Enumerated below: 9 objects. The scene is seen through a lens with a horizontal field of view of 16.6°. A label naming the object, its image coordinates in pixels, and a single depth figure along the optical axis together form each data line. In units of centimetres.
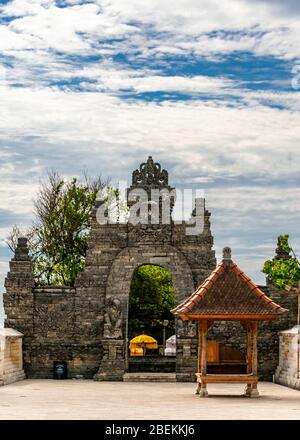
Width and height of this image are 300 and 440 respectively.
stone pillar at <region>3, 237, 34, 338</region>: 3438
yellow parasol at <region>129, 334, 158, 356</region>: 4131
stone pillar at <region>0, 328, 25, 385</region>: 3050
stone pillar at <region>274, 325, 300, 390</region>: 3022
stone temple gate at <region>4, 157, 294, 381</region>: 3391
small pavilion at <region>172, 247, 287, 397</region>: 2524
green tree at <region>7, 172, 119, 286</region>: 4584
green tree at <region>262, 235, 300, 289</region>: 3200
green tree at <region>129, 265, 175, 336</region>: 4788
